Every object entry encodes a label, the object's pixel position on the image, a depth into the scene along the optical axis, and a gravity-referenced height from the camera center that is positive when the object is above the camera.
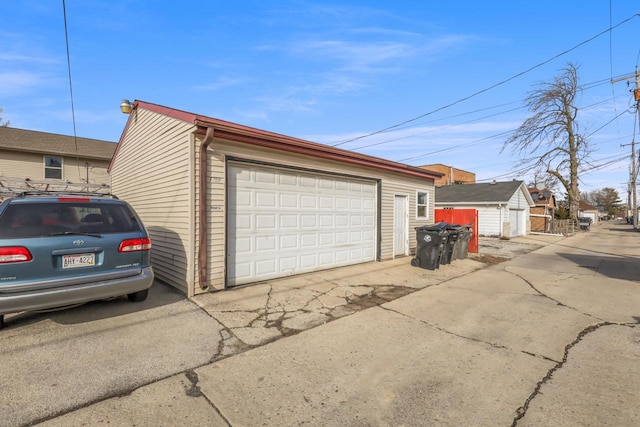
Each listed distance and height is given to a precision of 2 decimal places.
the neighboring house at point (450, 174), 43.50 +5.27
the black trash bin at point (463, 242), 10.16 -1.11
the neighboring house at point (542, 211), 27.73 -0.14
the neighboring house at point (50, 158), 14.68 +2.57
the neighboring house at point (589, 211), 61.65 -0.28
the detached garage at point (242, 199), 5.67 +0.21
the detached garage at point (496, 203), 20.66 +0.44
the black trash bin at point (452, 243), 9.24 -1.06
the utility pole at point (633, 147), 13.88 +5.11
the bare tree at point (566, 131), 28.64 +7.31
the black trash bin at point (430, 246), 8.62 -1.04
